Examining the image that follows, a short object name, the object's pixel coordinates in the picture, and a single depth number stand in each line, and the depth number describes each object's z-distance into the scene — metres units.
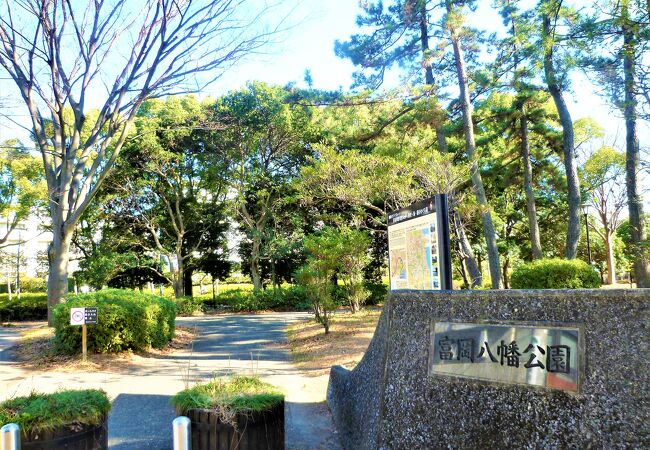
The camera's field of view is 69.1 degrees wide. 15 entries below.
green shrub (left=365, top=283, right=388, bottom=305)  24.06
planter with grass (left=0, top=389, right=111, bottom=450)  2.91
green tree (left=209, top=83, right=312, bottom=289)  22.23
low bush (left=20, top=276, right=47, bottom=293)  33.26
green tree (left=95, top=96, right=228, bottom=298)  22.41
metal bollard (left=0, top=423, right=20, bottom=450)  2.73
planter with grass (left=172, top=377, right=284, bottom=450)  3.09
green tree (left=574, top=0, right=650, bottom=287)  9.55
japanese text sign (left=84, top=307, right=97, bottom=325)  8.66
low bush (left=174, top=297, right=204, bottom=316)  22.16
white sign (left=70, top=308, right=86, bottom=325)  8.51
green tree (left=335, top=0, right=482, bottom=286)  14.59
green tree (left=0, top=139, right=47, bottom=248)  20.17
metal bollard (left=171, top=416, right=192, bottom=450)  2.59
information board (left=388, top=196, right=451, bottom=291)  6.07
